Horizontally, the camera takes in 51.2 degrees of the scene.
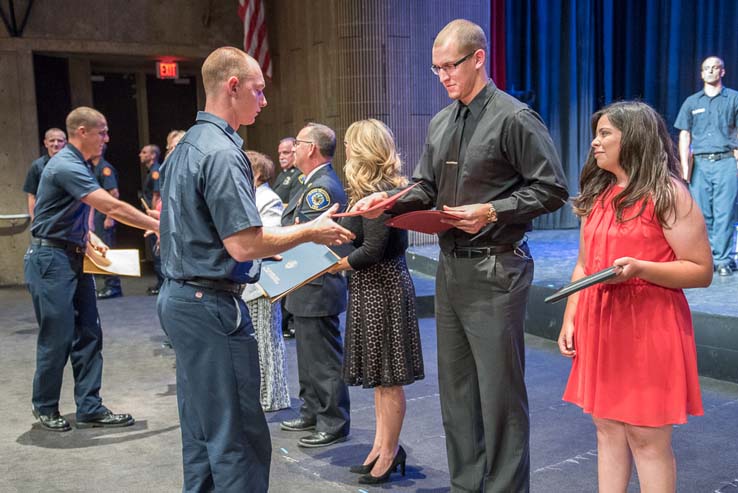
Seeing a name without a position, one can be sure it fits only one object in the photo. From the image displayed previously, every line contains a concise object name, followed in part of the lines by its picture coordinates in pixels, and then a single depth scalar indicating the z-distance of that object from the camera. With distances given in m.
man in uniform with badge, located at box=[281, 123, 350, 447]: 3.73
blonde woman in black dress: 3.23
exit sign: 9.90
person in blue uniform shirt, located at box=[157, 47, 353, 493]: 2.29
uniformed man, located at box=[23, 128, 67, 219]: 6.76
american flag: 9.52
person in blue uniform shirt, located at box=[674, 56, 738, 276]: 5.98
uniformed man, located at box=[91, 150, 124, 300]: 7.63
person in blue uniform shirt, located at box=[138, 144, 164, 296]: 8.17
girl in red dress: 2.25
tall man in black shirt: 2.52
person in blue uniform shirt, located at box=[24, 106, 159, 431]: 3.86
